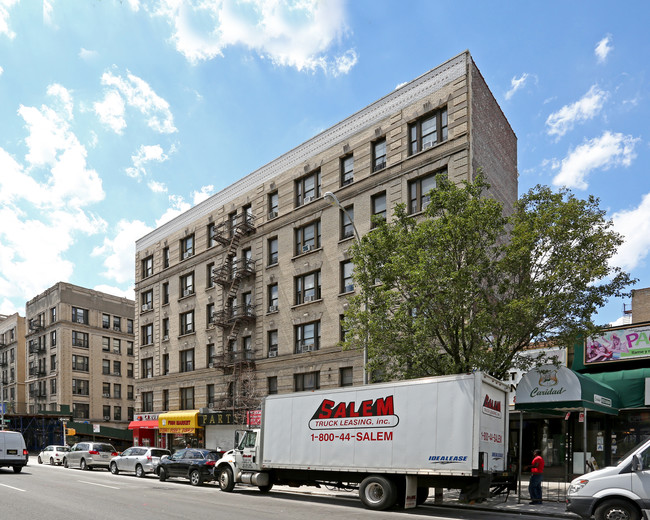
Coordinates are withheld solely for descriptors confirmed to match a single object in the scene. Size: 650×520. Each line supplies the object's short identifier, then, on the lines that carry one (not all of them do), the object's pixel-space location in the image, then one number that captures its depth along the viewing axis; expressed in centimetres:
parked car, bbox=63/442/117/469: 3472
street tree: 1772
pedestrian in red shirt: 1742
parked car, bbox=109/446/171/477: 2897
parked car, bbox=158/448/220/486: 2377
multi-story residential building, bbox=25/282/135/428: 6831
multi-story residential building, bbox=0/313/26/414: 7561
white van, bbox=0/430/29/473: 2647
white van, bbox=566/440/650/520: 1170
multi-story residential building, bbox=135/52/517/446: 2831
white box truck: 1444
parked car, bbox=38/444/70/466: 3925
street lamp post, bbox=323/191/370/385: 1963
